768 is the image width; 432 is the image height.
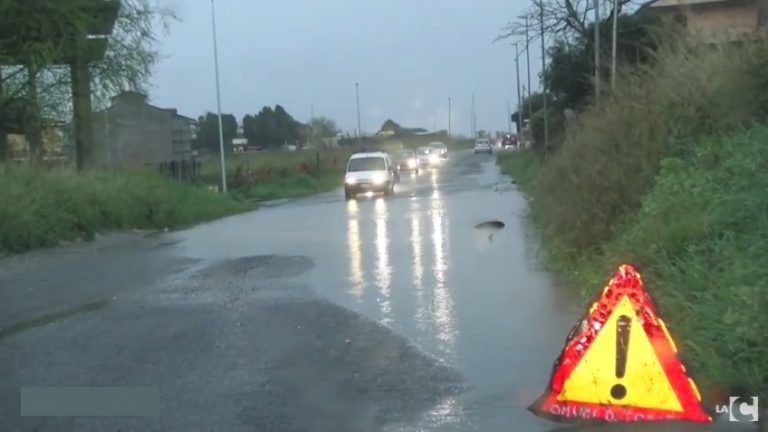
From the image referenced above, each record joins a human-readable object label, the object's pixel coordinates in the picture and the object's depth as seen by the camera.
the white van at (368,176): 37.47
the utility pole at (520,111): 83.50
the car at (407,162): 64.12
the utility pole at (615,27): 26.85
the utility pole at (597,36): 30.80
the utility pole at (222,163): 41.42
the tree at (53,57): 26.42
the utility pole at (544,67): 42.44
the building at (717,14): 13.72
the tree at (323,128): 123.05
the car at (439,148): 79.53
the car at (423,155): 73.25
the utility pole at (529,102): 69.61
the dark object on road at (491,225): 22.09
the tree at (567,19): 40.87
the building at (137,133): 33.03
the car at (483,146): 102.38
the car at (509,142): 100.11
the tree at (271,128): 106.75
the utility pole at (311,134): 115.38
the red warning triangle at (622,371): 6.83
